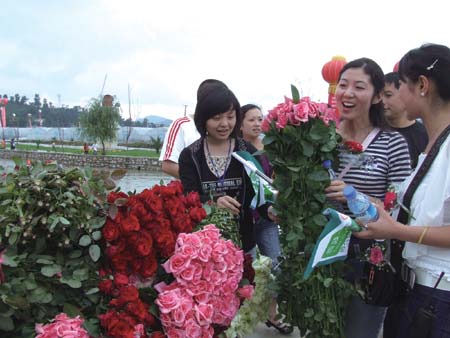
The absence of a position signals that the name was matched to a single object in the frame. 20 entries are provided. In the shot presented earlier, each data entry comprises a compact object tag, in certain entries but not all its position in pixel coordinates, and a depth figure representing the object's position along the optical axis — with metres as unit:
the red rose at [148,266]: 1.72
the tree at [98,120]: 27.80
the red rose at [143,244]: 1.67
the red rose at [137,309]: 1.62
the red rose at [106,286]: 1.62
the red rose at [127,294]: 1.62
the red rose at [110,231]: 1.64
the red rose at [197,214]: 1.89
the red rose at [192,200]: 1.94
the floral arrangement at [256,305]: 1.95
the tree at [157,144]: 29.70
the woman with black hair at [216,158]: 2.31
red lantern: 8.80
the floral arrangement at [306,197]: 1.71
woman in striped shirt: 1.83
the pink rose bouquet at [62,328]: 1.47
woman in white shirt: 1.49
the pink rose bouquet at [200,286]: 1.69
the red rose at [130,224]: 1.64
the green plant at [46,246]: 1.51
